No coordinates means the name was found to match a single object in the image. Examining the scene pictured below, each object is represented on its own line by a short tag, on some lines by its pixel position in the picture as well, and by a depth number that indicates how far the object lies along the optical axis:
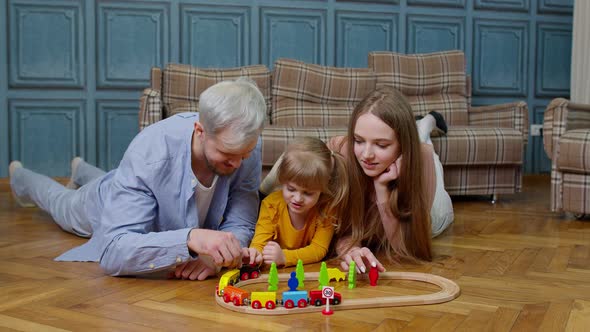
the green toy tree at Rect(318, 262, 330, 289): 1.64
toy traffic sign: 1.50
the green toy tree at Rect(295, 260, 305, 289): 1.69
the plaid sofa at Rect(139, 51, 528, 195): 3.59
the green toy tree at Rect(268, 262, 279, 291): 1.63
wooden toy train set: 1.50
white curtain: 4.53
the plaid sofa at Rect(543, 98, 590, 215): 2.99
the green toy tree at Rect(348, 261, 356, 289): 1.75
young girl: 1.93
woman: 1.95
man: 1.63
